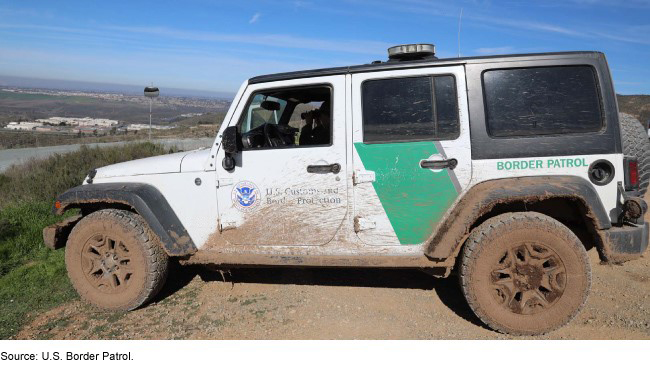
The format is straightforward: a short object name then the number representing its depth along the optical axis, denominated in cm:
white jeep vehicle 309
